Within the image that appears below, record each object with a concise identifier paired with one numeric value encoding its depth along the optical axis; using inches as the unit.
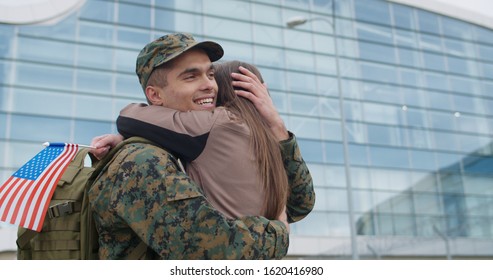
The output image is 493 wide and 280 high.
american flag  78.6
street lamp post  595.4
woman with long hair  77.8
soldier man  71.1
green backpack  78.0
